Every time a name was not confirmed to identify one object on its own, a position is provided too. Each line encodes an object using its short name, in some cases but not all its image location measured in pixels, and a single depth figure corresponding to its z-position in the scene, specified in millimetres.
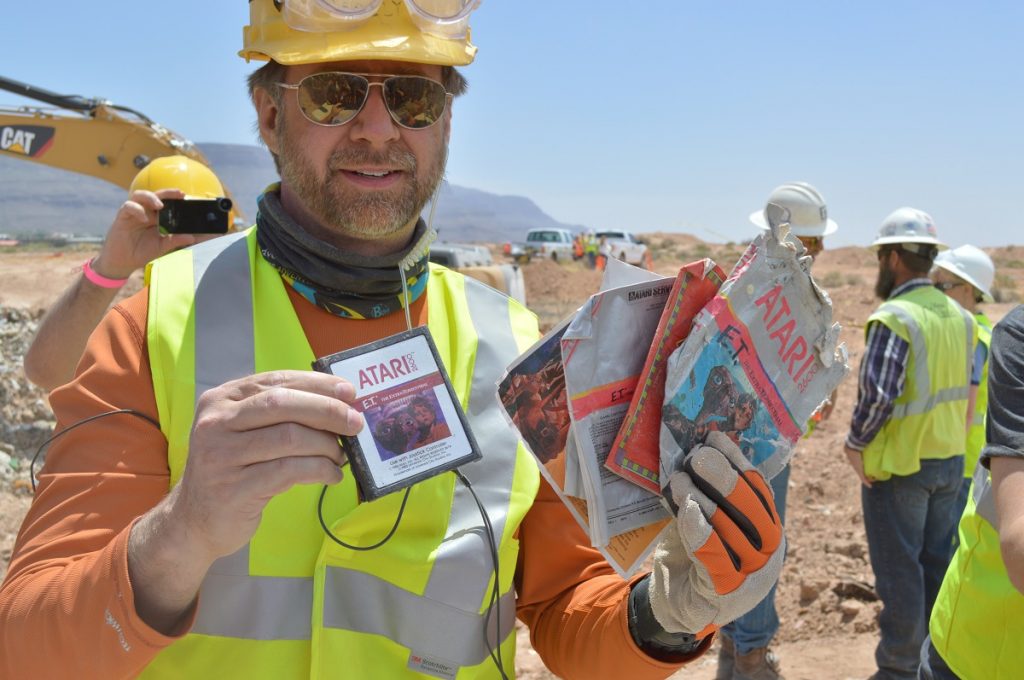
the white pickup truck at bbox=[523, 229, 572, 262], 39312
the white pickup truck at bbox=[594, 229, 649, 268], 36500
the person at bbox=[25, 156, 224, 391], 3033
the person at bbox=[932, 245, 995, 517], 5996
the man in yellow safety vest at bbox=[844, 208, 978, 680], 4898
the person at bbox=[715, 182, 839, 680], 4957
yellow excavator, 9031
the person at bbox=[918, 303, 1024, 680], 1949
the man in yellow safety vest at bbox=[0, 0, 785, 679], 1417
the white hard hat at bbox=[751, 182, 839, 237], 5316
